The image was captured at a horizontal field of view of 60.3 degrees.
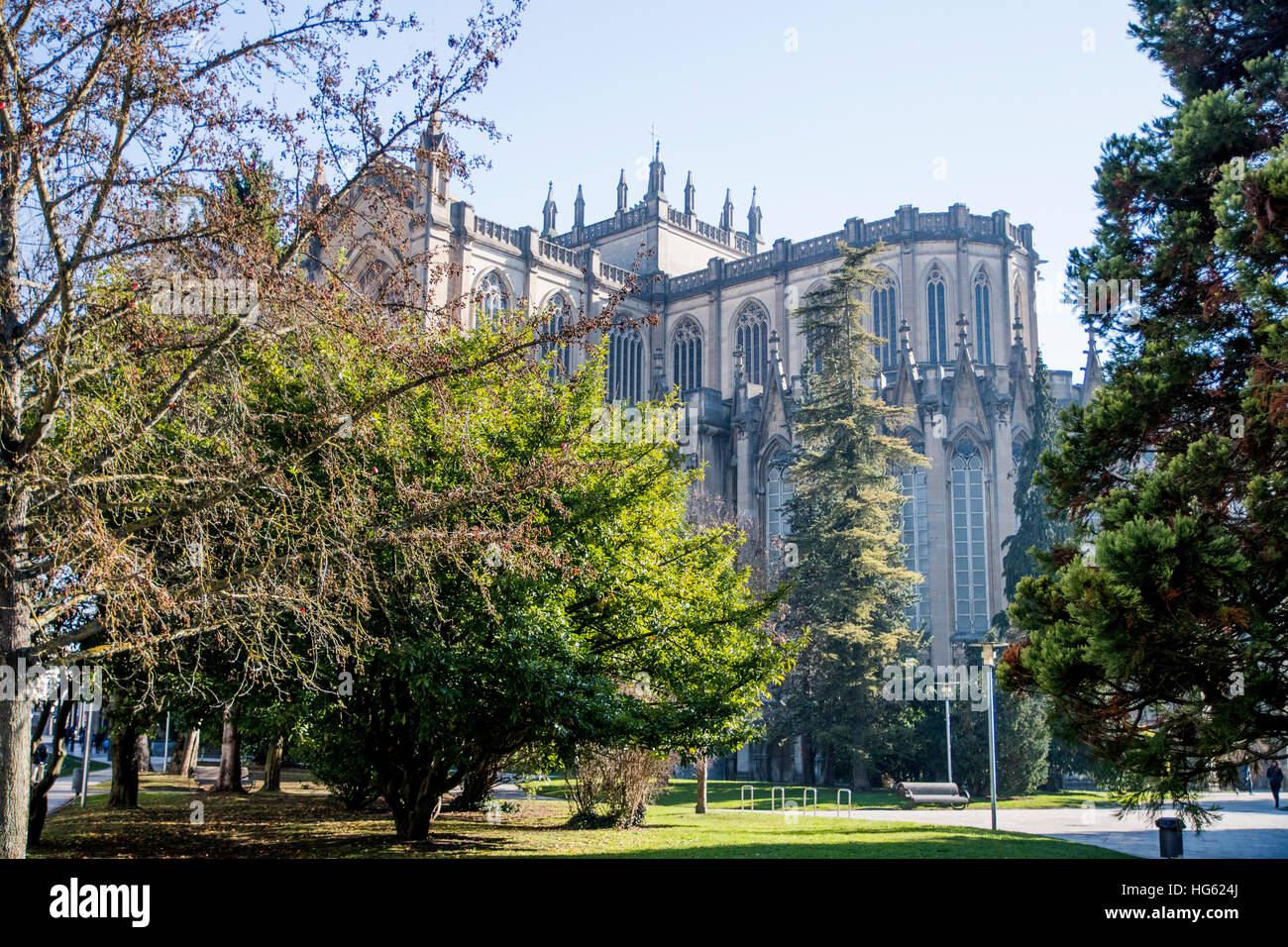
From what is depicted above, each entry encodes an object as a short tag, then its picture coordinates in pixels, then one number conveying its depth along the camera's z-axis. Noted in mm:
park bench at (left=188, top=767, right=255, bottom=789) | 32309
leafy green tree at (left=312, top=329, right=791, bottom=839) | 13227
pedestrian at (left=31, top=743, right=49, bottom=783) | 31766
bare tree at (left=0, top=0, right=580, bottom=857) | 9281
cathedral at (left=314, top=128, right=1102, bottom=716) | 45219
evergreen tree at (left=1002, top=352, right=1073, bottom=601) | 39156
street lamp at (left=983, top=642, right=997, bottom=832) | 23669
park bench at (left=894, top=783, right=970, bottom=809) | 29500
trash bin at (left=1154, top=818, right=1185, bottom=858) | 16094
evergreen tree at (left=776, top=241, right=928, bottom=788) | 34406
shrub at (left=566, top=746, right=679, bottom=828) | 21219
